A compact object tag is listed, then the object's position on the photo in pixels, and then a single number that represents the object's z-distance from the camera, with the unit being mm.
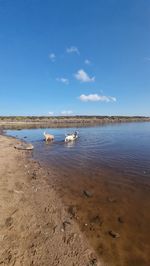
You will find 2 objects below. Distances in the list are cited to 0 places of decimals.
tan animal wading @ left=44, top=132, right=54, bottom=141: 17683
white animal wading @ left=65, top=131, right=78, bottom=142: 17227
